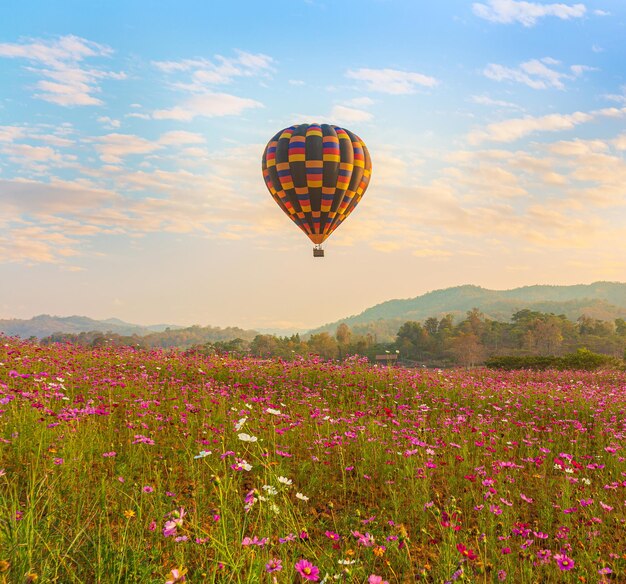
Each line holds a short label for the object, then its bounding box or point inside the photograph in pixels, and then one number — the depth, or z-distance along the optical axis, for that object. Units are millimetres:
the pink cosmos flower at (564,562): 3669
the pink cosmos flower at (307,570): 2678
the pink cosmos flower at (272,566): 2938
